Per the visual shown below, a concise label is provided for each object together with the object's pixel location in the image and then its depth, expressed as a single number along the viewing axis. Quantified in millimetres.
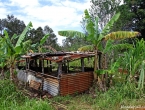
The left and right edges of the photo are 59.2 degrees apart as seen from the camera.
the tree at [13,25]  21691
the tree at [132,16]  13339
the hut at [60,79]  5867
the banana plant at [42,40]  7912
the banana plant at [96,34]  5998
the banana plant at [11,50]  5446
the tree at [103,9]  14218
